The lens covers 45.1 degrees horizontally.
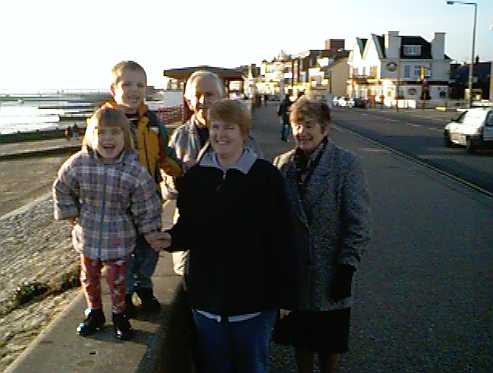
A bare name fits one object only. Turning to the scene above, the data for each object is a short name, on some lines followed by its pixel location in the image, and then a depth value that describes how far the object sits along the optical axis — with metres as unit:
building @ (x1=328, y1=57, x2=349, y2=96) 109.00
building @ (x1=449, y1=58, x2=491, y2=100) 81.78
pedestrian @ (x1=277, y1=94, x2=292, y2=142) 21.68
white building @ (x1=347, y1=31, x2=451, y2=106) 80.38
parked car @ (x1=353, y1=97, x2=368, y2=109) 72.88
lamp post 48.56
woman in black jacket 2.80
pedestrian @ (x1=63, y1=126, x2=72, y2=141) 38.06
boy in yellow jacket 3.58
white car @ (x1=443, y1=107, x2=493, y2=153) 18.70
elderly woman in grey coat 3.23
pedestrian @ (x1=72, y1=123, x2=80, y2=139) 38.78
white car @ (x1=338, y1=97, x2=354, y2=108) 76.94
